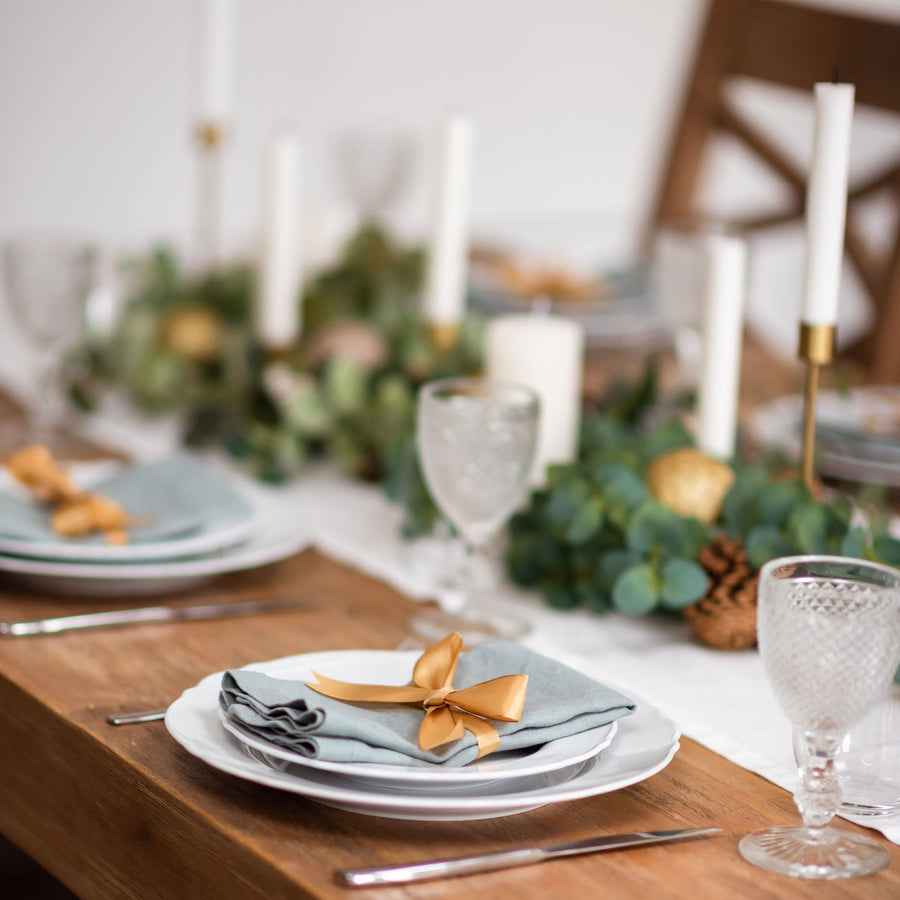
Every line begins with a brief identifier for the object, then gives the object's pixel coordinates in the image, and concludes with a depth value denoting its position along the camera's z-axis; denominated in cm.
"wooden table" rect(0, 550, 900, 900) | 138
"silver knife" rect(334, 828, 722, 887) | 135
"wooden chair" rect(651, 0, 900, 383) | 308
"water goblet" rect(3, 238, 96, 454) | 206
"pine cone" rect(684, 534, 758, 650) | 170
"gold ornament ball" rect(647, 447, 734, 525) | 178
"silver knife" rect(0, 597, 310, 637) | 167
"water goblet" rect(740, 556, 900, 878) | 137
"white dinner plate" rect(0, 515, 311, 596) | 173
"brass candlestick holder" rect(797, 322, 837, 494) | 171
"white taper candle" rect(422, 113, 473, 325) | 218
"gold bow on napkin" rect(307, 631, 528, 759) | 144
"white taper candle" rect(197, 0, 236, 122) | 256
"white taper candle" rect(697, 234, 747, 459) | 187
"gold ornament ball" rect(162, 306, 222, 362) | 240
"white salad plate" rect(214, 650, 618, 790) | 140
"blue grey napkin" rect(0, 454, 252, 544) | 178
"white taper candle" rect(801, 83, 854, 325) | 165
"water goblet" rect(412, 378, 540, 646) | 168
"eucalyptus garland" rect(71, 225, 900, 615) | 173
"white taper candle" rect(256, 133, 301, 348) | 233
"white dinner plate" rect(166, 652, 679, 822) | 139
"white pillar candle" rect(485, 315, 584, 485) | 192
